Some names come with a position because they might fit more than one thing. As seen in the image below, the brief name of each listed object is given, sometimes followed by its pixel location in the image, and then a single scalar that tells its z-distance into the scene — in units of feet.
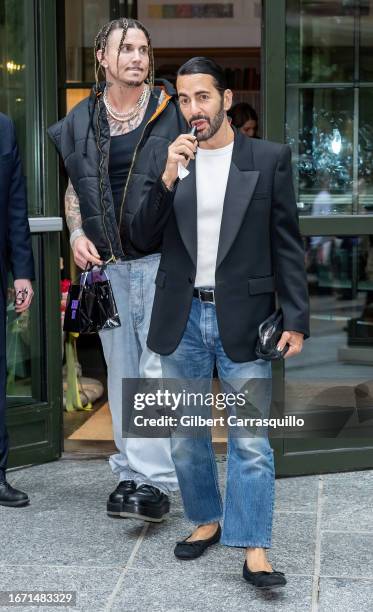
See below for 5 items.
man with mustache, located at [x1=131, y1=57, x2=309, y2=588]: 14.20
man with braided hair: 16.38
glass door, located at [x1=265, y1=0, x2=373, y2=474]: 19.16
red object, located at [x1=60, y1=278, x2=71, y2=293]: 25.19
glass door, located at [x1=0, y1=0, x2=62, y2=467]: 19.92
